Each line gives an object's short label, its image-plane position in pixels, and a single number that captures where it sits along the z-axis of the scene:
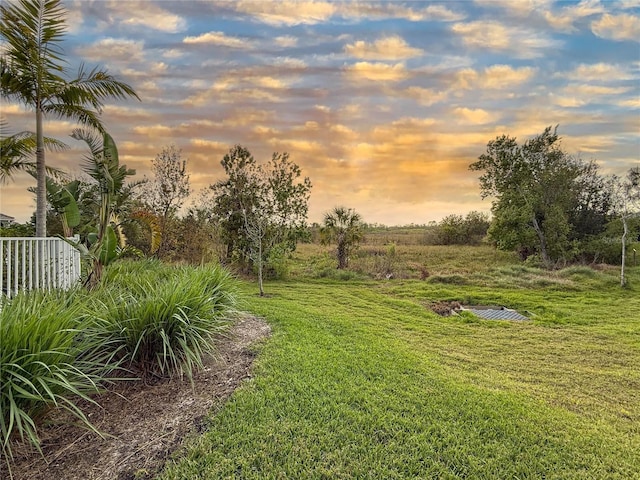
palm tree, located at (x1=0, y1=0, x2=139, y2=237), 7.34
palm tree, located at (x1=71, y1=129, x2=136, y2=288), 5.28
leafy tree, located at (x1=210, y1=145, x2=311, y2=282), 13.02
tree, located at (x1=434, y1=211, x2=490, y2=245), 23.30
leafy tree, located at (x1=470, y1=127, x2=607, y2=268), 16.50
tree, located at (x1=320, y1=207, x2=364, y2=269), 14.59
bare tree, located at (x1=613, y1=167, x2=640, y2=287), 13.39
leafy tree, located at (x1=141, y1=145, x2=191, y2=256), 12.37
